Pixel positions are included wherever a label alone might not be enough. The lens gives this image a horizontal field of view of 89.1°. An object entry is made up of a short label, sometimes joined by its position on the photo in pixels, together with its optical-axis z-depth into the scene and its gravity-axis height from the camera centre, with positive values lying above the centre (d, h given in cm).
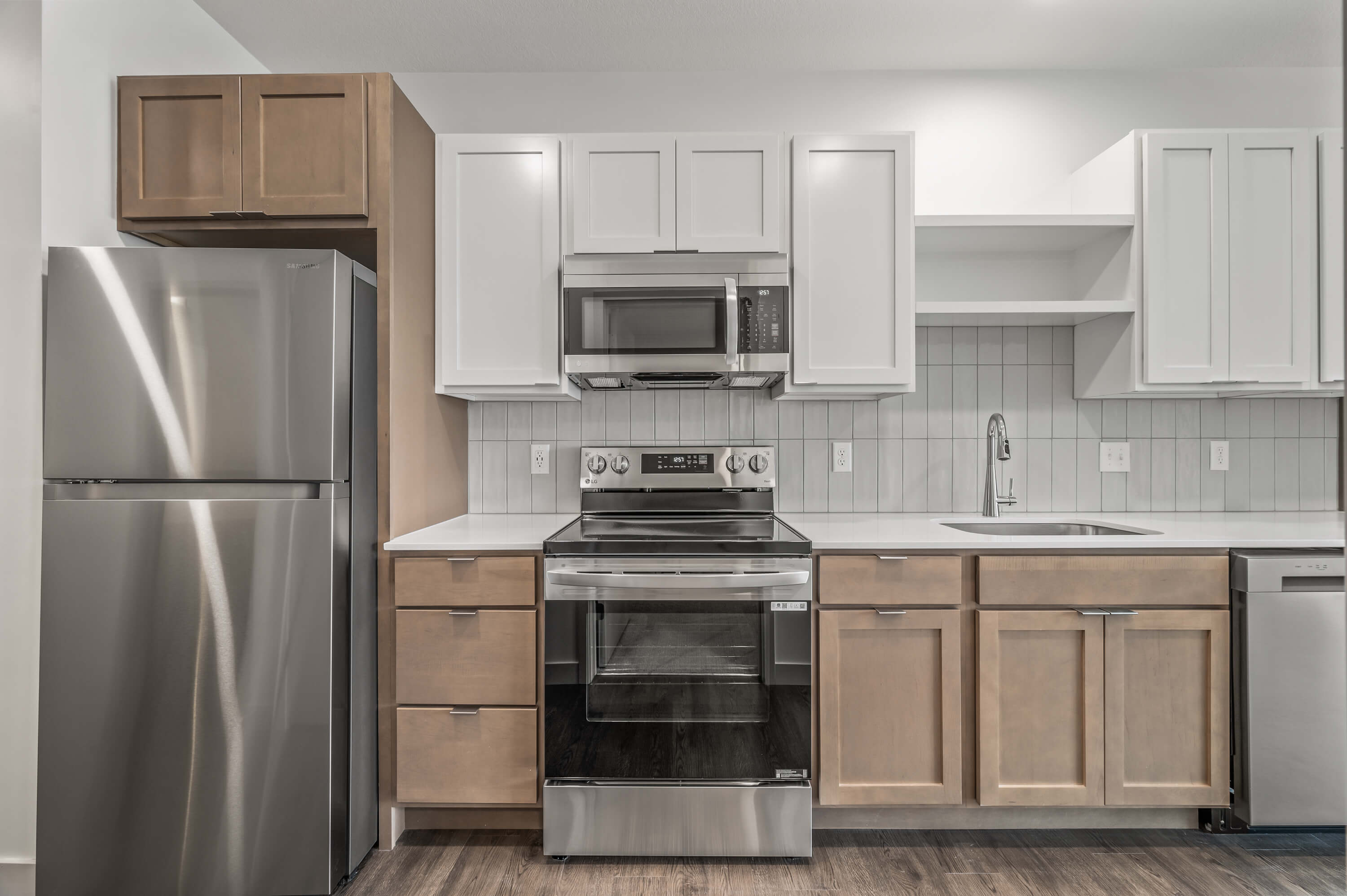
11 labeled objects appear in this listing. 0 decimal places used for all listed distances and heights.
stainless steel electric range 186 -68
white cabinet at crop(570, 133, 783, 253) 215 +81
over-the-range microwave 213 +40
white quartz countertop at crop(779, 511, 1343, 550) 190 -25
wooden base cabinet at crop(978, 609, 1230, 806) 190 -72
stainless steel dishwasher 187 -65
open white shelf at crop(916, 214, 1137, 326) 221 +65
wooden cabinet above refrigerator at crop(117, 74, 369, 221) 192 +84
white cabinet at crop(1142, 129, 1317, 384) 215 +61
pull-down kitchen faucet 242 -3
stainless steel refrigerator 166 -32
